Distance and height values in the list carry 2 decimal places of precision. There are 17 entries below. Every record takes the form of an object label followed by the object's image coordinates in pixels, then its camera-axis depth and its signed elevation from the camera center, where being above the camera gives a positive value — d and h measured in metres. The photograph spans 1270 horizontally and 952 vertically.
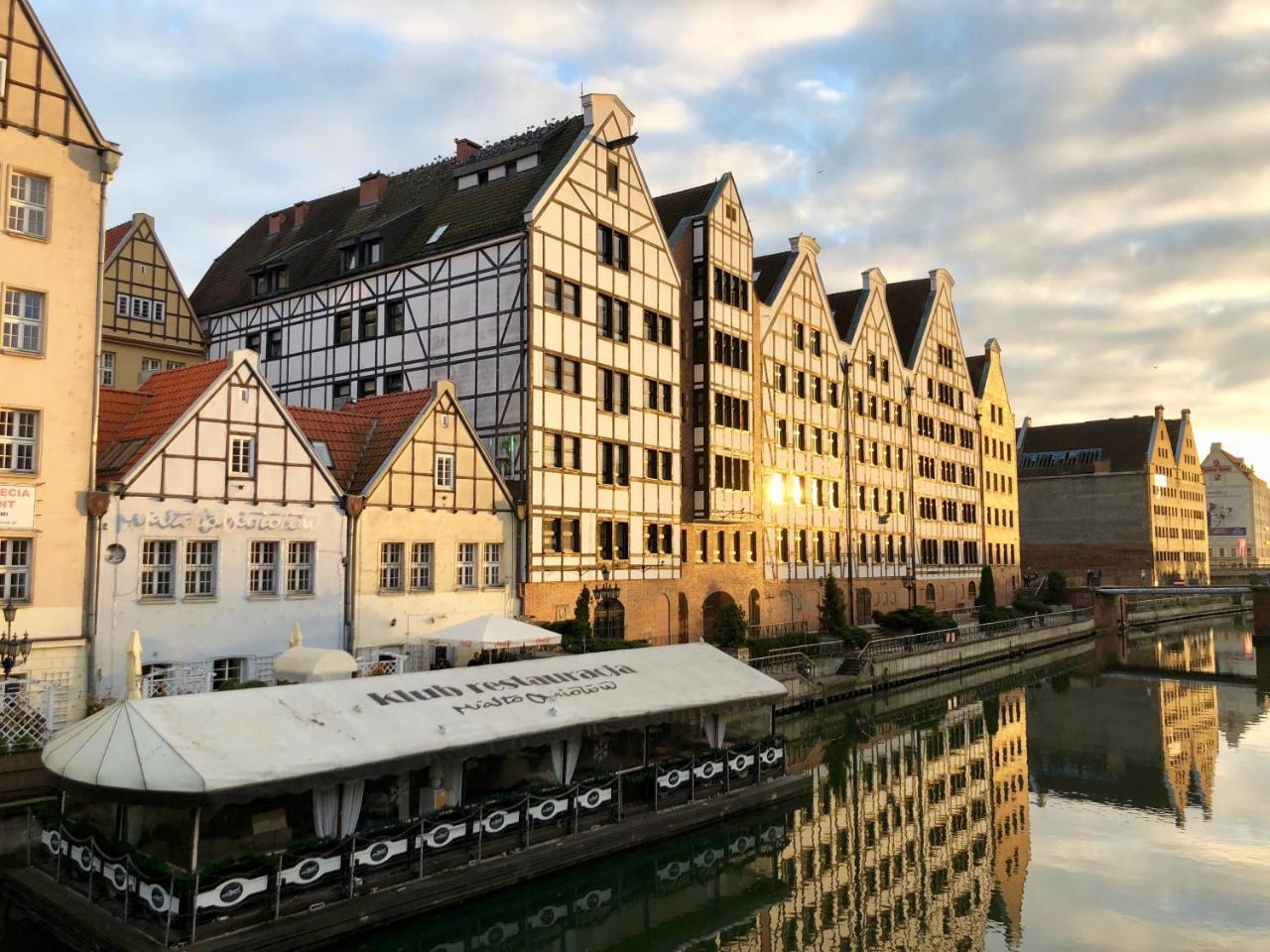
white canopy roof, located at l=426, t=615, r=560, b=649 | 26.12 -2.10
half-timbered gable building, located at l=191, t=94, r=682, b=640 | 35.75 +8.68
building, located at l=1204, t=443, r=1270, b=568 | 148.50 +5.59
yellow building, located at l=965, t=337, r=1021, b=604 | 76.44 +6.07
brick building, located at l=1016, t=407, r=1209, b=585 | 97.88 +4.53
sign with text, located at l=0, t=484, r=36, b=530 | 22.42 +1.13
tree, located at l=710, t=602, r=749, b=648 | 38.72 -2.91
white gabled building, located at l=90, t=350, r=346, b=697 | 24.50 +0.63
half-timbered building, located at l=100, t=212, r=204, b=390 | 41.97 +10.48
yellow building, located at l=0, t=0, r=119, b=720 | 22.80 +5.15
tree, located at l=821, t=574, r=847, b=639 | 45.63 -2.85
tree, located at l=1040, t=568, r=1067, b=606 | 74.88 -3.15
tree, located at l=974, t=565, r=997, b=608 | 63.78 -2.68
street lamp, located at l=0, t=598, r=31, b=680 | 20.48 -1.81
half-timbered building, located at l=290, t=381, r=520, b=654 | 30.05 +1.20
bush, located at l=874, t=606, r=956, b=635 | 51.41 -3.59
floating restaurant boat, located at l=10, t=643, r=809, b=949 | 14.23 -4.29
